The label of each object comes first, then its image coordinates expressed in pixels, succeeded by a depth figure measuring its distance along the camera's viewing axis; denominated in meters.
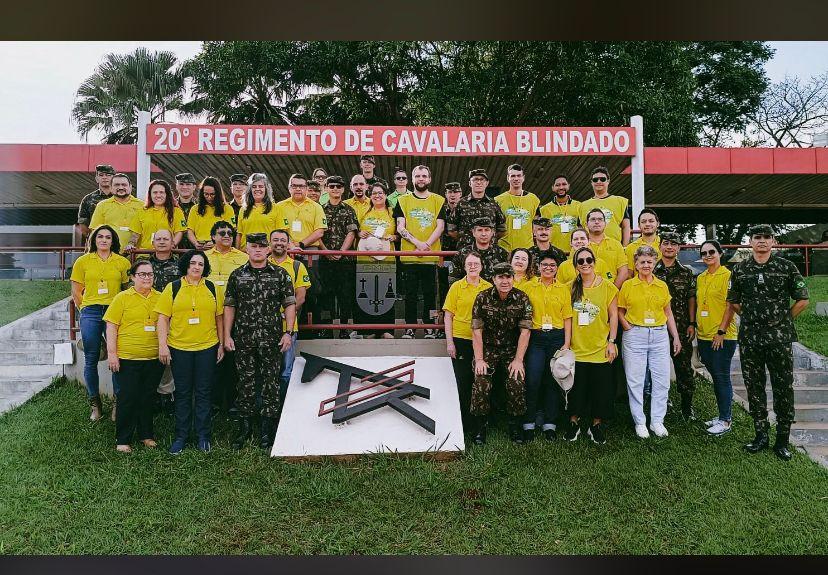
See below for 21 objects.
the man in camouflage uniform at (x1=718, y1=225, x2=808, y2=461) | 3.91
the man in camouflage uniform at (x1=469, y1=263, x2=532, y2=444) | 3.96
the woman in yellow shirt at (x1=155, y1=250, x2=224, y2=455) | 3.86
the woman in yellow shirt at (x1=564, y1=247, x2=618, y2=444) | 4.05
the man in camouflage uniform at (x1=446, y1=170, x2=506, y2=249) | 4.59
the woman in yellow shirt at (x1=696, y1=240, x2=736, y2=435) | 4.28
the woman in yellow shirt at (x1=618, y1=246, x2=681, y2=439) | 4.11
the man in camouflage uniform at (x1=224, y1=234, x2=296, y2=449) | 3.92
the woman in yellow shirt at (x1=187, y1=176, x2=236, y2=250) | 4.57
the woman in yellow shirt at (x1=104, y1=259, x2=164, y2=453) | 3.86
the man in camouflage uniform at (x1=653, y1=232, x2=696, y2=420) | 4.43
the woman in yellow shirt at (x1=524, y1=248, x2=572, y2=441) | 4.08
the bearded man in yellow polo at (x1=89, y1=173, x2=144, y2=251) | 4.59
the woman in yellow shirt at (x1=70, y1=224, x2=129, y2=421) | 4.19
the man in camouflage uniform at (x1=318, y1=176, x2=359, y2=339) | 4.70
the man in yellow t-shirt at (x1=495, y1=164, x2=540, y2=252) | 4.89
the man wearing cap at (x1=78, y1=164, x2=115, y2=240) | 4.81
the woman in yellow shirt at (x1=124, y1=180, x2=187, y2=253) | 4.59
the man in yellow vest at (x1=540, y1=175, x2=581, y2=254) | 4.91
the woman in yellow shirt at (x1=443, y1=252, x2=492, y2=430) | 4.12
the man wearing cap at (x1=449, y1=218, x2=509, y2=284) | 4.26
